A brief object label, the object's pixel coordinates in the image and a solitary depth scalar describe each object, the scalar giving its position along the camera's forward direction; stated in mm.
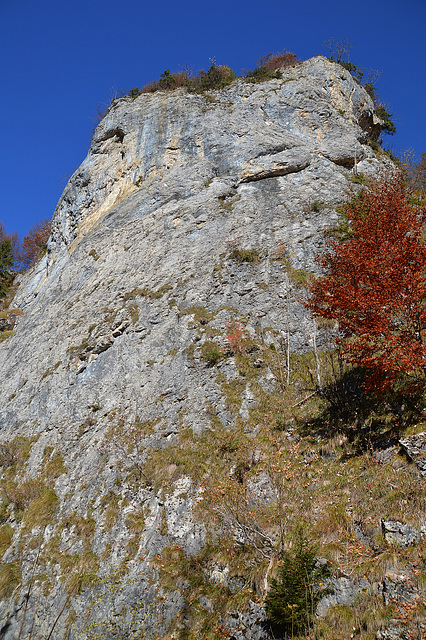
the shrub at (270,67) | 30500
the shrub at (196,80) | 31512
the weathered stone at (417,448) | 7625
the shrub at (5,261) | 37812
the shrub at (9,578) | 10001
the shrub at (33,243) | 47138
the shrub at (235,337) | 14664
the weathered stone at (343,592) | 5938
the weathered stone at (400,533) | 6281
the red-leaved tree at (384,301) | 8695
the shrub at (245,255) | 19328
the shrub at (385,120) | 32812
